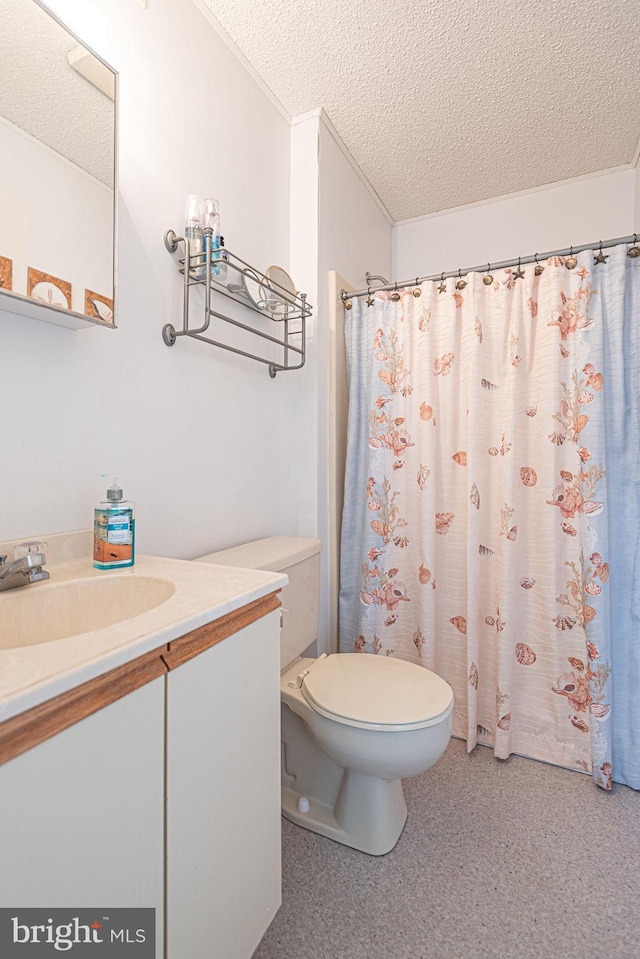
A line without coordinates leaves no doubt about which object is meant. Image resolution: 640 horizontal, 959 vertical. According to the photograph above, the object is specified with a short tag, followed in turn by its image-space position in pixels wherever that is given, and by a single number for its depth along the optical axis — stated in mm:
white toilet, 1248
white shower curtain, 1660
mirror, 911
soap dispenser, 1025
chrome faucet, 859
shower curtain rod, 1634
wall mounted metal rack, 1312
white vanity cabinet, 520
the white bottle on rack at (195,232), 1322
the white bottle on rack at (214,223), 1320
